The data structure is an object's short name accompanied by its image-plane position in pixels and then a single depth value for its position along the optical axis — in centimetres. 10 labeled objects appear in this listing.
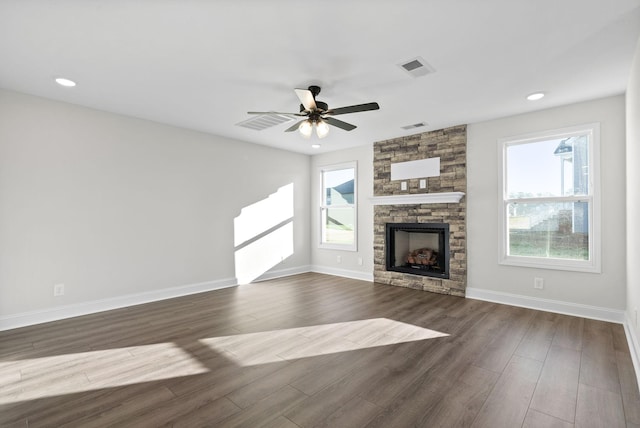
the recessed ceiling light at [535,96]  345
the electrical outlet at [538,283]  396
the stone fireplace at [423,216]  469
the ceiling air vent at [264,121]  417
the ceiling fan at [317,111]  294
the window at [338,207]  619
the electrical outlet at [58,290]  360
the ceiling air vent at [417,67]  275
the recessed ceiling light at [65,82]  309
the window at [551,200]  369
